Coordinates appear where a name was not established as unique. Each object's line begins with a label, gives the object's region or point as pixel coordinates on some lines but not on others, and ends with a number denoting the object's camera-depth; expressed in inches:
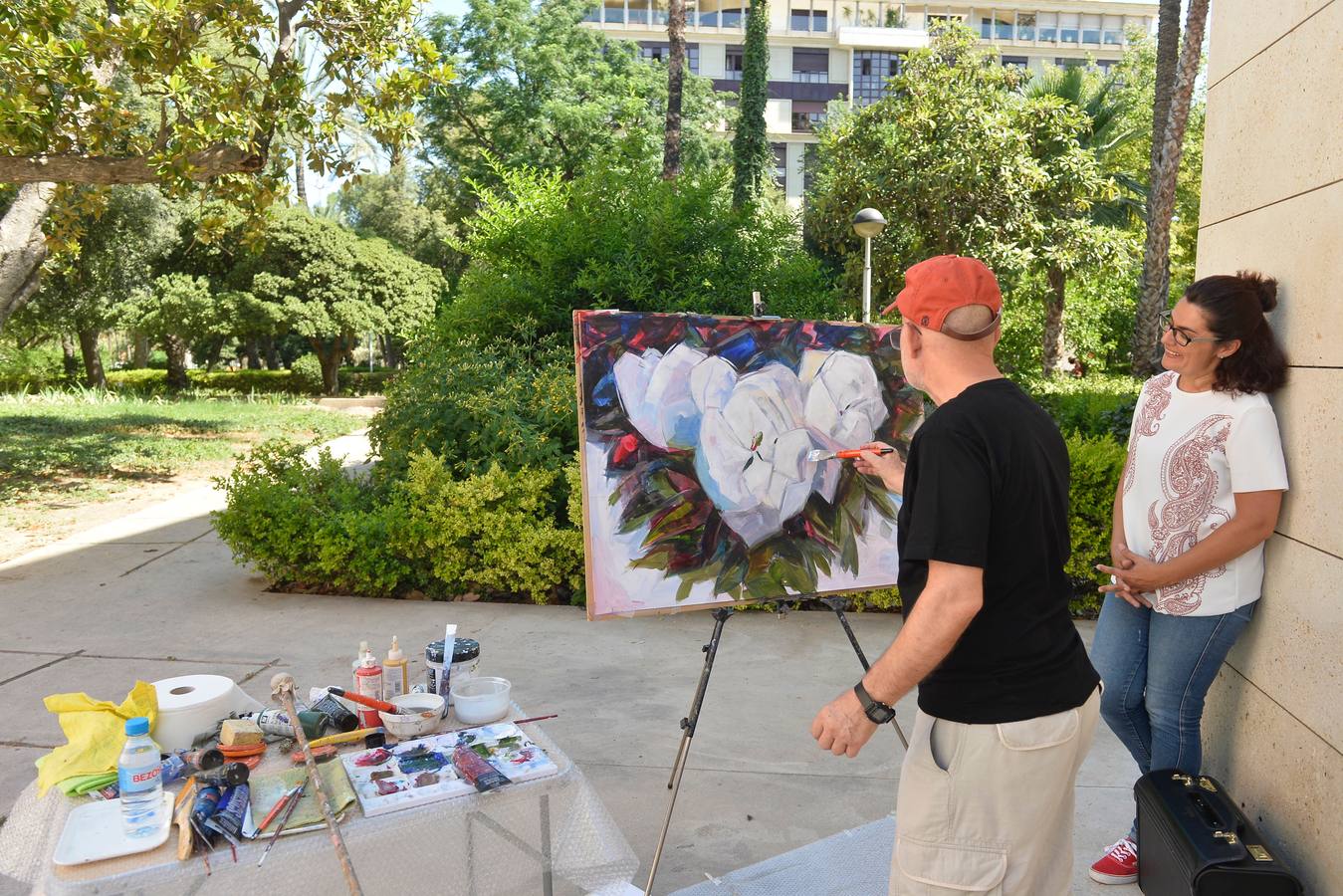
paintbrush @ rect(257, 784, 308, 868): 87.1
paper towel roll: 101.7
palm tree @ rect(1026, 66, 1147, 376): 772.6
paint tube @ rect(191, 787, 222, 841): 83.4
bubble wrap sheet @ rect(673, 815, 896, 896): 120.6
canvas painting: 132.8
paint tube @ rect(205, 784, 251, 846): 83.5
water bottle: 84.1
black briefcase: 93.0
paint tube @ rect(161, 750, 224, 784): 95.0
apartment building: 2126.0
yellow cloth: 94.7
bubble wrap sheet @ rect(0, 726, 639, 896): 80.5
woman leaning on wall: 99.0
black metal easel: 112.8
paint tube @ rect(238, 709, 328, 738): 104.7
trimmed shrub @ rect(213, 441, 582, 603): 243.8
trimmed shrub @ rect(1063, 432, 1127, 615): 233.1
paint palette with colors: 91.8
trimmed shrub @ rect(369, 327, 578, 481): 262.2
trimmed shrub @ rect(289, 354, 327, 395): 1114.5
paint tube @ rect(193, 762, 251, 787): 91.6
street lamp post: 453.7
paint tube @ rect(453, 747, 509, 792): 94.4
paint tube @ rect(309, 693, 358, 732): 106.7
